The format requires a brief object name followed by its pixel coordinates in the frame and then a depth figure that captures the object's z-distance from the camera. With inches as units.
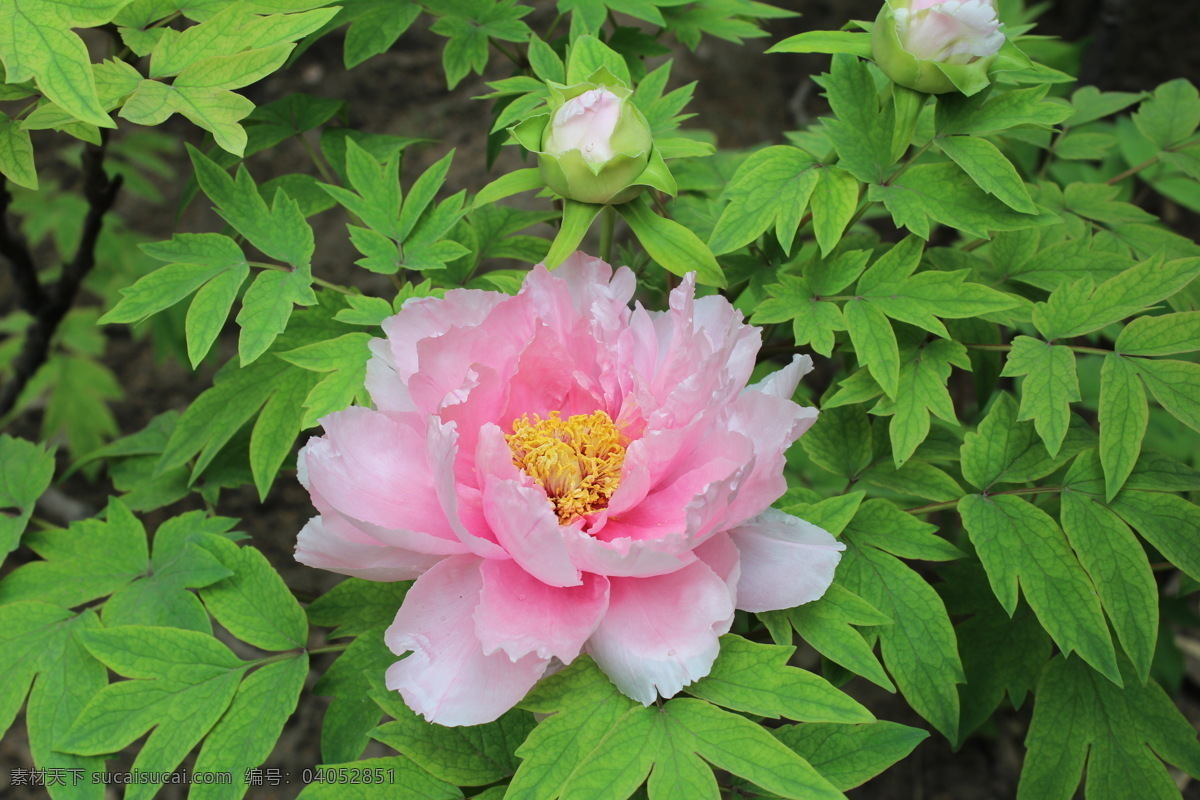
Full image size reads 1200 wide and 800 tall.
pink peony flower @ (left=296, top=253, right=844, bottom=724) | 26.7
